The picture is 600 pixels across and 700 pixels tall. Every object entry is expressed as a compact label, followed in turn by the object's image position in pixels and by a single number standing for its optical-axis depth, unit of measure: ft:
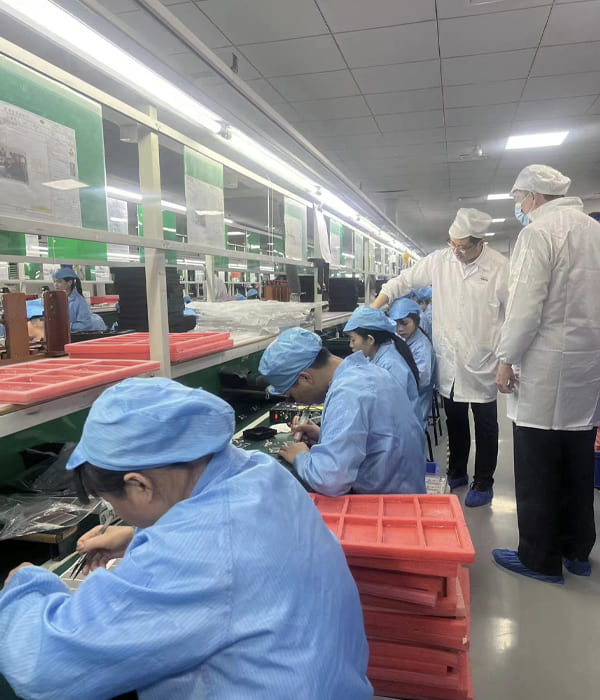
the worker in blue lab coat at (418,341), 11.63
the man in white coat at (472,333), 10.98
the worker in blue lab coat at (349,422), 5.60
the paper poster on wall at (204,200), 6.11
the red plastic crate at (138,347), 5.82
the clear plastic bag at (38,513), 4.23
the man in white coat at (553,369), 7.57
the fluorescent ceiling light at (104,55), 3.47
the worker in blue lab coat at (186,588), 2.41
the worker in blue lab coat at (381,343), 8.85
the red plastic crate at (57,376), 3.84
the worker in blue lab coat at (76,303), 14.19
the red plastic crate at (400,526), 4.34
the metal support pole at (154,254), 5.52
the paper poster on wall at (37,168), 3.53
